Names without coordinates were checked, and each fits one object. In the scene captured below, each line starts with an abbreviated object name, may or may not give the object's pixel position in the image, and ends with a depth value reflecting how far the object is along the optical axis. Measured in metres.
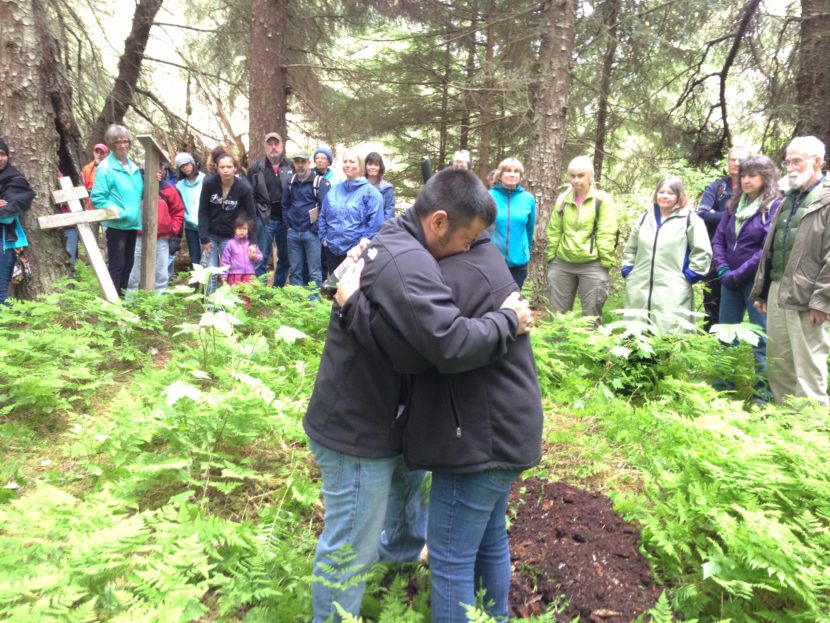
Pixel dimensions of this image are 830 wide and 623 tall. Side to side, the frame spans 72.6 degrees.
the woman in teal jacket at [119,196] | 6.16
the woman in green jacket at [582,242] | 5.61
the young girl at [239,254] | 6.57
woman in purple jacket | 4.94
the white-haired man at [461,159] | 6.28
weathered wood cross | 5.75
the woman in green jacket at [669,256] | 5.17
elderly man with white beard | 4.07
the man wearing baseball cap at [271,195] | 7.48
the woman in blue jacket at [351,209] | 6.55
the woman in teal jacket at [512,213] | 6.02
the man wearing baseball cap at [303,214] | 7.17
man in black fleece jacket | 1.77
